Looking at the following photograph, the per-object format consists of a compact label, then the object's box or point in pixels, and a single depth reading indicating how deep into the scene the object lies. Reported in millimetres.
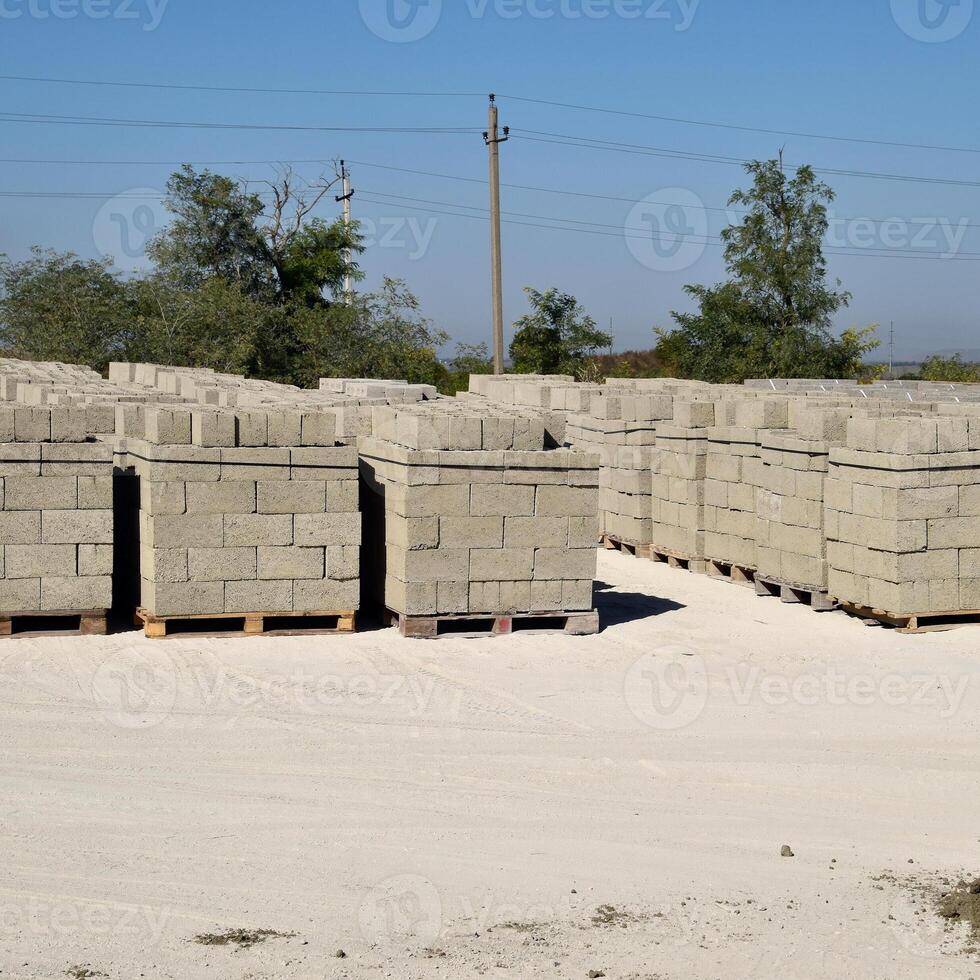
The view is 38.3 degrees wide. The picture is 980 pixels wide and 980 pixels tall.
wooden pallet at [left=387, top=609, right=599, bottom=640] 12000
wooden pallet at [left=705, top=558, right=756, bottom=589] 15180
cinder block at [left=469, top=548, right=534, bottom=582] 12039
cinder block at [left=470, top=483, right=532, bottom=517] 11977
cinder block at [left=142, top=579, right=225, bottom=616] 11578
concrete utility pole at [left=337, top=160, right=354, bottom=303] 40625
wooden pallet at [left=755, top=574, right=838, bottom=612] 13555
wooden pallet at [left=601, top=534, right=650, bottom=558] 17203
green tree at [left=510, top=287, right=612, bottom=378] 37781
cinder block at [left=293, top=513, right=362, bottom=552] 11781
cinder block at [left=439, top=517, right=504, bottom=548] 11922
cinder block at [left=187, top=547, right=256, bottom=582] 11609
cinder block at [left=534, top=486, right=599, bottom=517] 12117
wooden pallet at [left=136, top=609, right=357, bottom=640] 11718
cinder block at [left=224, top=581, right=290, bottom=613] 11727
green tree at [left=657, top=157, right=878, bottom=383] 37188
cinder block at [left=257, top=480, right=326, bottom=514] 11672
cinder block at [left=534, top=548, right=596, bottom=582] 12195
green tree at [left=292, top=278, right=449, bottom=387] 34312
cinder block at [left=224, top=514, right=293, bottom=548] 11633
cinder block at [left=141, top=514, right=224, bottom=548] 11508
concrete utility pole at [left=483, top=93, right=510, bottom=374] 31641
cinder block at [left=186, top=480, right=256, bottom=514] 11555
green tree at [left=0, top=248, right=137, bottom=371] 33719
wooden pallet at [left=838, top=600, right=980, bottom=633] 12500
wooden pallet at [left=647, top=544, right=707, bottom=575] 15953
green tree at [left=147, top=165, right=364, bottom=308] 38406
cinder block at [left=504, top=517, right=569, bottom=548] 12062
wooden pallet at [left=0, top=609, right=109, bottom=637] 11562
